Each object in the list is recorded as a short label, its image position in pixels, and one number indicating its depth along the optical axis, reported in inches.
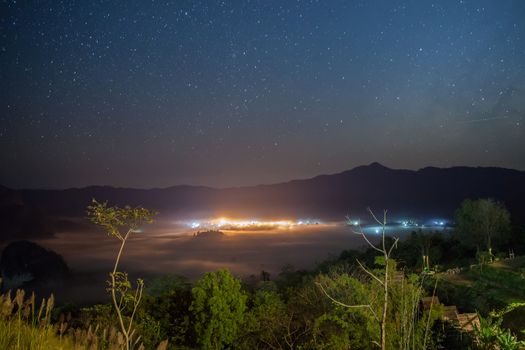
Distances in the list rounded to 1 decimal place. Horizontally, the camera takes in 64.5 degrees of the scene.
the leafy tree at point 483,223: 1370.6
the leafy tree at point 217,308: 524.7
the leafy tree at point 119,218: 239.5
